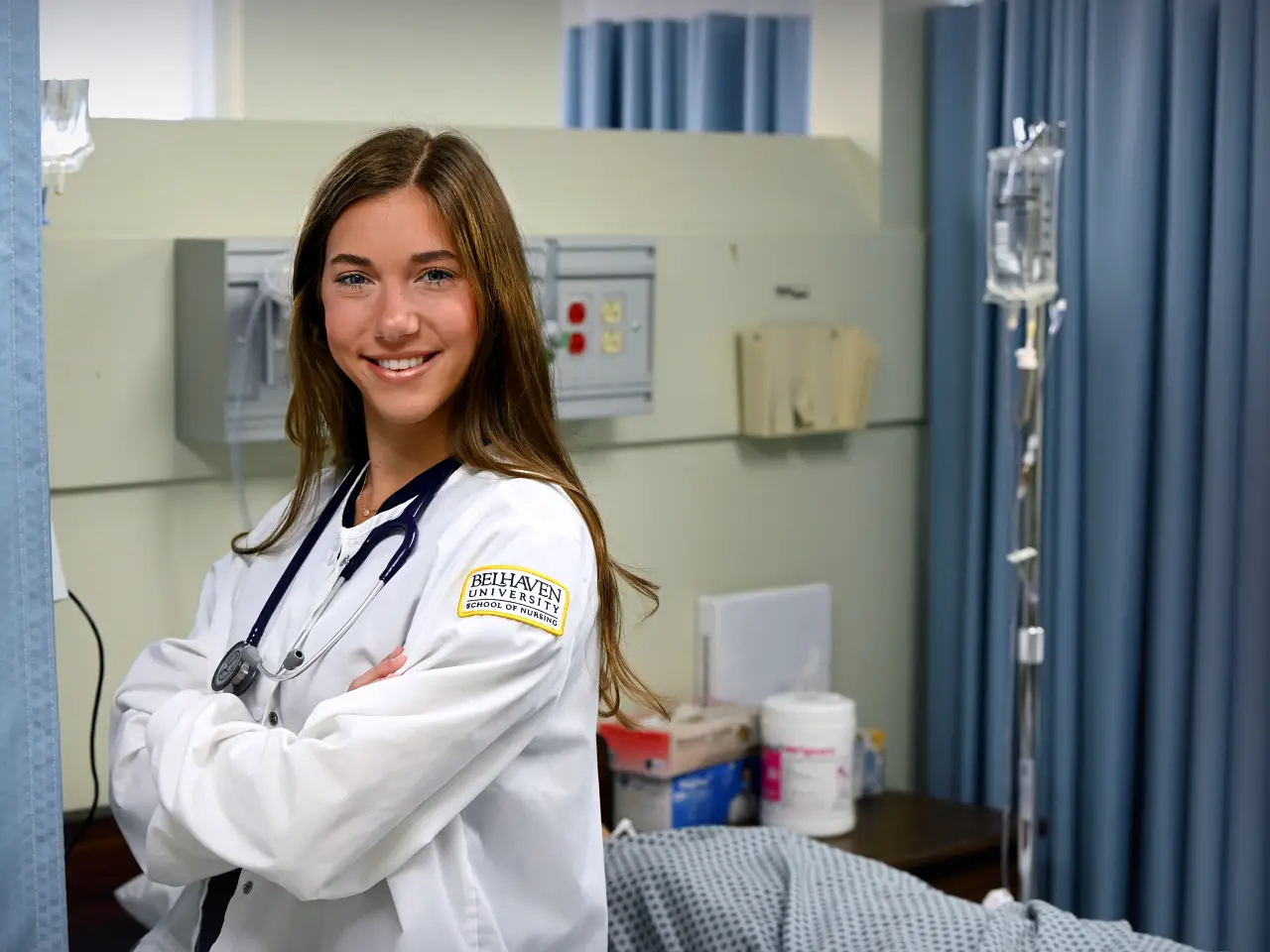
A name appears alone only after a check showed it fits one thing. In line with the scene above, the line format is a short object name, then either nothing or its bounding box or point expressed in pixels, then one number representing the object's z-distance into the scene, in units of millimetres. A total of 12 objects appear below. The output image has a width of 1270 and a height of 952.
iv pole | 2824
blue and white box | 2848
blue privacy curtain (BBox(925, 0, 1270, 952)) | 2793
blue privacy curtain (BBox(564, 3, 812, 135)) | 3486
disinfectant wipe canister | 2902
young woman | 1553
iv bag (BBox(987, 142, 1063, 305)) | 2816
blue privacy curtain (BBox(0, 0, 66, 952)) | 1407
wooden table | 2885
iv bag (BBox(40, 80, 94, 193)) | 2092
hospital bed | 2232
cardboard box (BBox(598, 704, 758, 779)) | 2832
